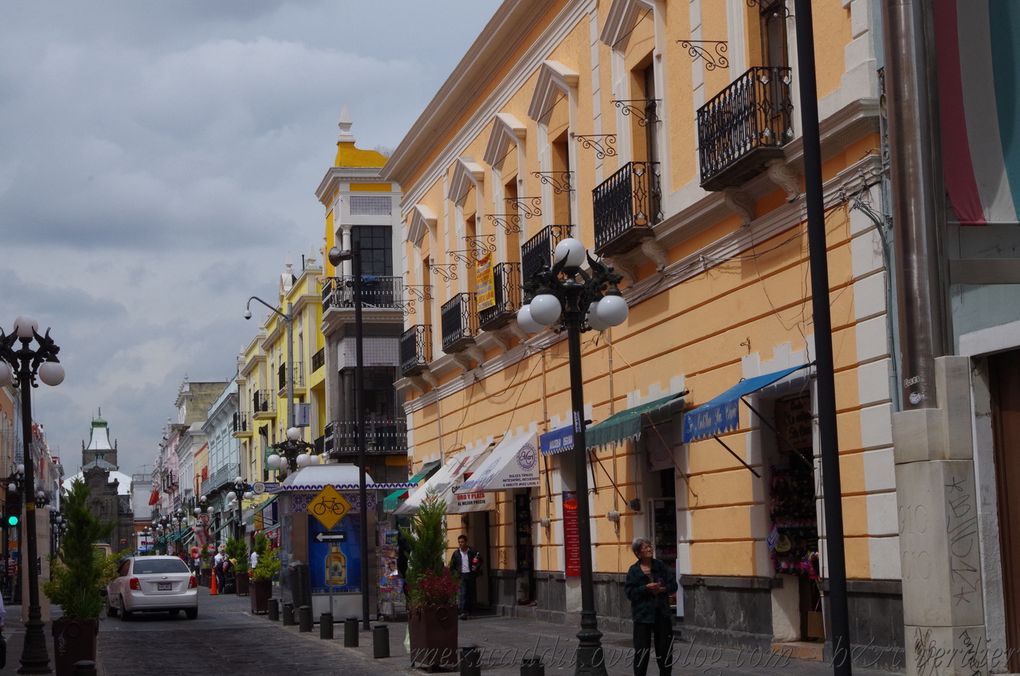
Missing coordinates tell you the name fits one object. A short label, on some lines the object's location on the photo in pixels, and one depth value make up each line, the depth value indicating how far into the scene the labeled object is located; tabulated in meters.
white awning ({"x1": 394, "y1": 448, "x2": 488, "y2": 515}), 28.69
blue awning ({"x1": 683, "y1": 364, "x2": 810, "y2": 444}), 16.42
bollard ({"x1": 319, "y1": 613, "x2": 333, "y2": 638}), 23.41
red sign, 24.31
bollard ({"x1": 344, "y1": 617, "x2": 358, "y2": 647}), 21.59
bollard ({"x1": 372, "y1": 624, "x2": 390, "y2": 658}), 19.27
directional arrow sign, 28.19
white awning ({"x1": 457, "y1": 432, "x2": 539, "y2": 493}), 25.06
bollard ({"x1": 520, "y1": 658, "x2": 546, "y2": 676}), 13.21
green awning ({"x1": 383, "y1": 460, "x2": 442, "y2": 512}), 31.92
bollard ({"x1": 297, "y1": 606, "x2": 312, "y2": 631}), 25.93
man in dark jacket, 27.81
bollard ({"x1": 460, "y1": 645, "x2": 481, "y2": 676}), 14.83
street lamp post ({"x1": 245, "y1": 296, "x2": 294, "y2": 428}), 46.70
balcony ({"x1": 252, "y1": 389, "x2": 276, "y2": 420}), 65.44
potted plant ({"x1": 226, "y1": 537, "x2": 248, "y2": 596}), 43.97
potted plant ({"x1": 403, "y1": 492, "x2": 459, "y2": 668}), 17.64
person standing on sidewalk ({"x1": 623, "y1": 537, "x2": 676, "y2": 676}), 14.23
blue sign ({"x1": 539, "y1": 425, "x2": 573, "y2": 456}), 23.20
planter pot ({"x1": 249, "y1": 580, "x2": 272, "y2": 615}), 33.38
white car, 31.94
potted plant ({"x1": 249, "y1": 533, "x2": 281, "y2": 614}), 33.28
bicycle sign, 25.55
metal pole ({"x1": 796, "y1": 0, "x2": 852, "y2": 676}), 9.49
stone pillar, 9.21
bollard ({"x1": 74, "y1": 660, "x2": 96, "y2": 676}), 13.09
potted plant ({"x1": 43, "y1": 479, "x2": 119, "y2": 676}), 16.98
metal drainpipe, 9.51
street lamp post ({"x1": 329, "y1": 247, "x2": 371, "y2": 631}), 24.98
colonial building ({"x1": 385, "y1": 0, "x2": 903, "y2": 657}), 15.09
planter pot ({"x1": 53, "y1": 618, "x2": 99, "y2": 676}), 16.89
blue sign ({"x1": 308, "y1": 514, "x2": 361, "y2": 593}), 27.89
